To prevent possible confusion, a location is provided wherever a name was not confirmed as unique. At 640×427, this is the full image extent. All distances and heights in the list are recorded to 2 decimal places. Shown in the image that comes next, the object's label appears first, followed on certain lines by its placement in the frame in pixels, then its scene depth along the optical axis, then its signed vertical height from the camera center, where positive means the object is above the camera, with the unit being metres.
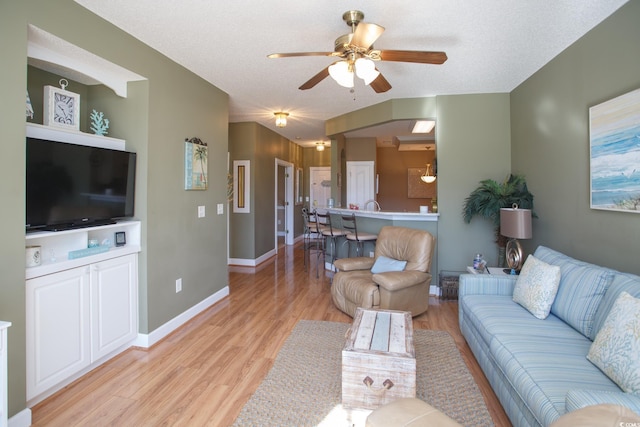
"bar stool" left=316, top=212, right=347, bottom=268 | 5.07 -0.33
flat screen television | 2.09 +0.20
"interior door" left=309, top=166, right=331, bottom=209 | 9.37 +0.77
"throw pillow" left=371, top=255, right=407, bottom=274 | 3.56 -0.57
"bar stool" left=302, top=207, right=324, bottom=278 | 5.97 -0.27
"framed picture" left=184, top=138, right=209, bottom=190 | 3.45 +0.52
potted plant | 3.69 +0.16
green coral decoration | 2.76 +0.74
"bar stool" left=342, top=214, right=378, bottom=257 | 4.70 -0.33
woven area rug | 1.95 -1.19
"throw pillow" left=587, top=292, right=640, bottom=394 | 1.41 -0.61
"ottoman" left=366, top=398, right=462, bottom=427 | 1.26 -0.80
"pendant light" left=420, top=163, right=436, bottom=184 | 7.59 +0.91
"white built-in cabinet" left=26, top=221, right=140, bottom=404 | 2.06 -0.67
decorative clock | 2.35 +0.77
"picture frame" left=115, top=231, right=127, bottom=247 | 2.80 -0.22
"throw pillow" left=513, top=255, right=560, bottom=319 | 2.27 -0.54
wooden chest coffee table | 1.84 -0.89
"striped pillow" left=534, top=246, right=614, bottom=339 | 2.01 -0.51
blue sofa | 1.48 -0.75
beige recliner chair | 3.20 -0.68
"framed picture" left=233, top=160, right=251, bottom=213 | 6.12 +0.52
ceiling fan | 2.26 +1.10
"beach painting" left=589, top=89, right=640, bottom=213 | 2.22 +0.42
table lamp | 3.16 -0.16
